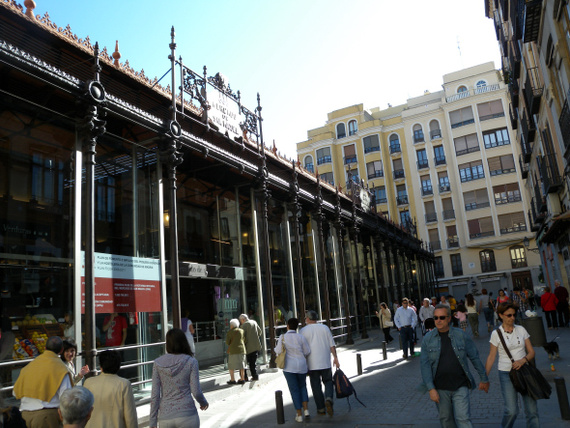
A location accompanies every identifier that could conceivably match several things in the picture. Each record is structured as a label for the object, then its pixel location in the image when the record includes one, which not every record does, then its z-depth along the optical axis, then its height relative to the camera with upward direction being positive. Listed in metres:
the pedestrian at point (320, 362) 7.92 -0.88
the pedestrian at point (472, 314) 17.73 -0.75
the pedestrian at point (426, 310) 16.33 -0.43
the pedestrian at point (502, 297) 17.02 -0.22
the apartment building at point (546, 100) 13.56 +6.54
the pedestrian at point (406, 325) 14.20 -0.73
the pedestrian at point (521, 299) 24.57 -0.49
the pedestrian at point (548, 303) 17.28 -0.61
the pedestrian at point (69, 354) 5.88 -0.28
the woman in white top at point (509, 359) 5.53 -0.79
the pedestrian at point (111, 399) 4.23 -0.63
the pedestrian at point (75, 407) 3.18 -0.50
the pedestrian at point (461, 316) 17.17 -0.74
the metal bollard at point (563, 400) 6.15 -1.43
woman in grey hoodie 4.73 -0.65
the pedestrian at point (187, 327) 11.69 -0.17
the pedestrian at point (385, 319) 18.83 -0.67
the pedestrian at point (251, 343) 11.58 -0.70
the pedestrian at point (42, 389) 4.99 -0.58
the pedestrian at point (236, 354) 11.12 -0.88
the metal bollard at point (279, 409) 7.42 -1.48
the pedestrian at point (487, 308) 19.42 -0.67
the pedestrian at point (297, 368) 7.69 -0.91
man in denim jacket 5.02 -0.77
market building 8.30 +2.66
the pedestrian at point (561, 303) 17.67 -0.66
